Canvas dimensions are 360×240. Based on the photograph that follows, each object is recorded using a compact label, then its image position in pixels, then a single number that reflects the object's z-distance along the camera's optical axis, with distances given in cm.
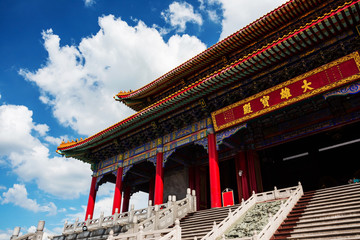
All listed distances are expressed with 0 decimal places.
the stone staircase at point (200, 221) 950
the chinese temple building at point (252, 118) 1074
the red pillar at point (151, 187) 2098
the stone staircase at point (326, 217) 667
